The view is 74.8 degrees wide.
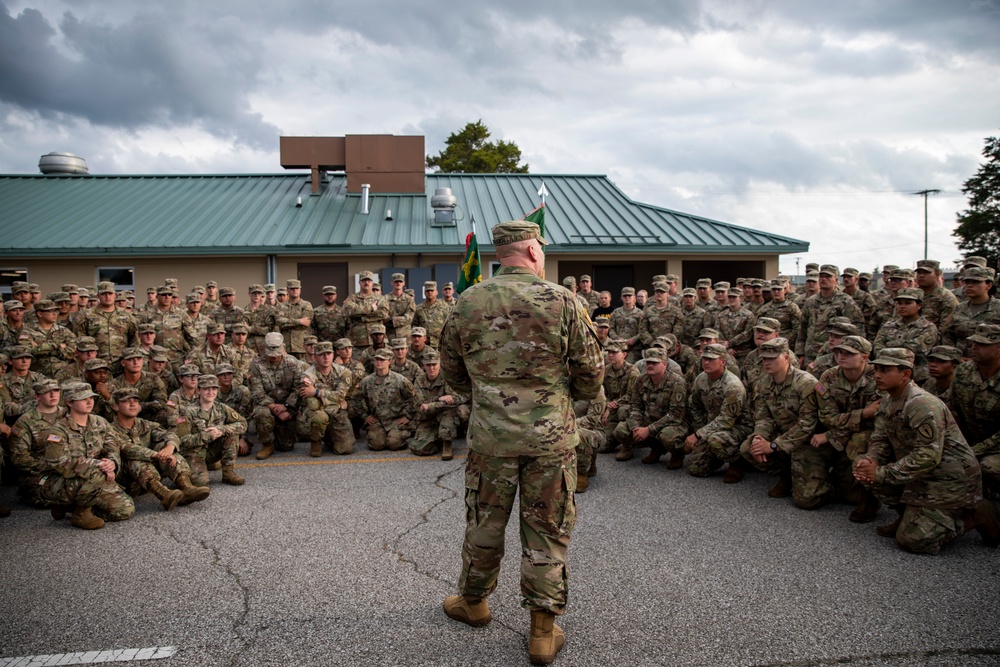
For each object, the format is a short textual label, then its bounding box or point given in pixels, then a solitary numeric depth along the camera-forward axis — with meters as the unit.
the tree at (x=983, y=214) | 32.03
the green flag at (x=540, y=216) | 5.56
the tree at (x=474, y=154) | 29.70
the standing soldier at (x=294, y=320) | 11.27
